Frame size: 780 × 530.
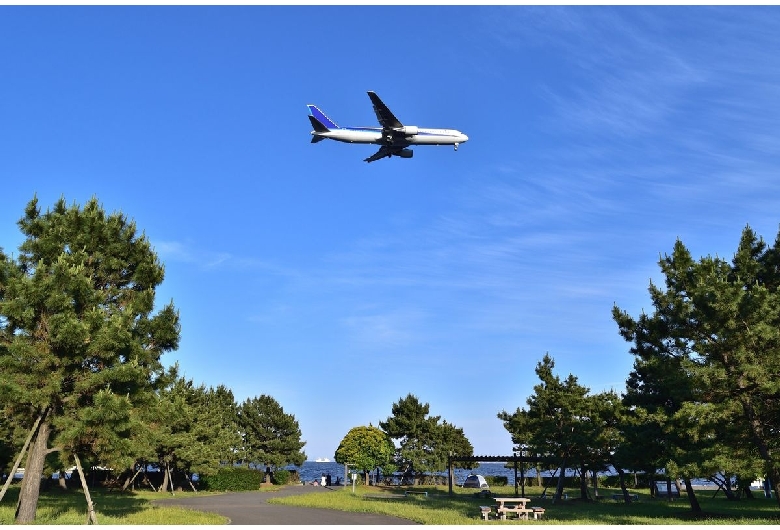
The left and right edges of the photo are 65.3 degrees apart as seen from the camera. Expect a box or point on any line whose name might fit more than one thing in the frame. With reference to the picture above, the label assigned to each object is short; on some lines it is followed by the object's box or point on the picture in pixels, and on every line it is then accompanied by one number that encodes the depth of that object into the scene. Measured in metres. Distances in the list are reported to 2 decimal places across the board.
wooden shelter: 40.84
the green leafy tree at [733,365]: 21.81
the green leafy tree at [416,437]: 65.50
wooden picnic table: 27.38
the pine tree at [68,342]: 20.16
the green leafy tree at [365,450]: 60.81
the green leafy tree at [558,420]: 38.78
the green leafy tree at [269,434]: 67.88
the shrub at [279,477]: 67.19
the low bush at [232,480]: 51.81
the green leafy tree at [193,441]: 44.84
